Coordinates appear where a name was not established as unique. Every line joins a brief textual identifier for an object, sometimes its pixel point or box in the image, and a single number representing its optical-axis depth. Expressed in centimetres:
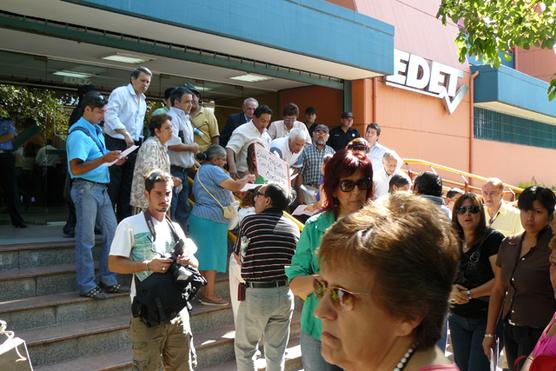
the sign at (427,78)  1205
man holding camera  383
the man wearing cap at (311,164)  767
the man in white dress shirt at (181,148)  669
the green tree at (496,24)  651
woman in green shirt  311
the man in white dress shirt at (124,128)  633
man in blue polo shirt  529
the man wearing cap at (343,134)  986
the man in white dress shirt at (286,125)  859
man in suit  827
